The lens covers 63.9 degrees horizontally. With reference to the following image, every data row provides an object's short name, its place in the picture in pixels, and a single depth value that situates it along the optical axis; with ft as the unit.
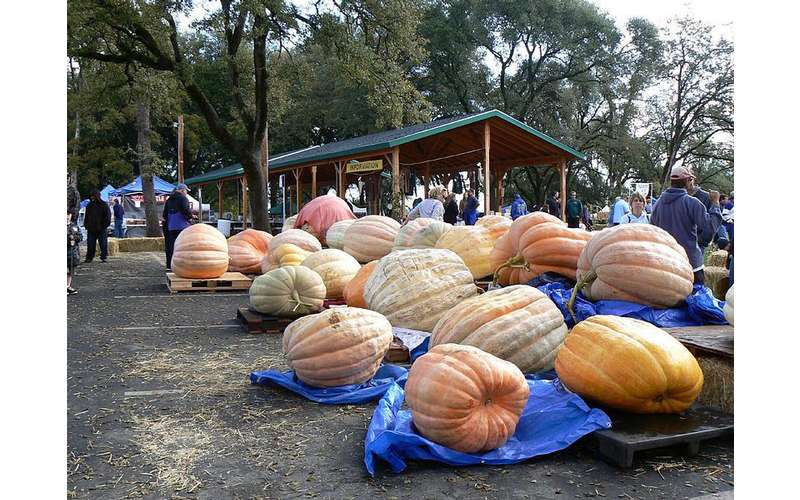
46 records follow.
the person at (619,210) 39.47
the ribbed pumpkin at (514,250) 18.45
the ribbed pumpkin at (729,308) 12.44
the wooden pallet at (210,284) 30.66
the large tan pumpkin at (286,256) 28.17
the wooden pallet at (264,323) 20.31
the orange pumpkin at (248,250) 35.09
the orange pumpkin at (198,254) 30.60
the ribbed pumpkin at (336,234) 32.91
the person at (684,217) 19.26
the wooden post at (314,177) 69.67
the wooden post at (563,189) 69.31
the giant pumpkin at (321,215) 37.06
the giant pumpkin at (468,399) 9.64
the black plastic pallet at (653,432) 9.53
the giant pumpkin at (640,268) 14.53
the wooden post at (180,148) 70.91
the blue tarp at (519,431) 9.66
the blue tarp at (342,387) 12.92
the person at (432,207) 36.91
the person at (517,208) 56.80
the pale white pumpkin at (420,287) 17.02
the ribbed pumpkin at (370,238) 28.84
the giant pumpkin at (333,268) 23.94
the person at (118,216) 71.46
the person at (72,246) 28.82
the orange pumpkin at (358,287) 20.31
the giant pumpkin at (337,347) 13.06
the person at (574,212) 63.62
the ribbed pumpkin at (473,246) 21.43
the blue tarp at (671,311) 14.55
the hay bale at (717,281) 27.43
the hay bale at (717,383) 11.37
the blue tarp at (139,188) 97.71
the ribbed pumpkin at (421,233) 24.23
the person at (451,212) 47.11
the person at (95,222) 47.52
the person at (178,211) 37.27
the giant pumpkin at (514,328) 12.75
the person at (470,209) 48.67
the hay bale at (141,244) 64.39
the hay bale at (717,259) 34.96
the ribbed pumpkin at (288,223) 43.52
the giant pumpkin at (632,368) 10.36
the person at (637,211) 34.32
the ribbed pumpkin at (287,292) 20.61
